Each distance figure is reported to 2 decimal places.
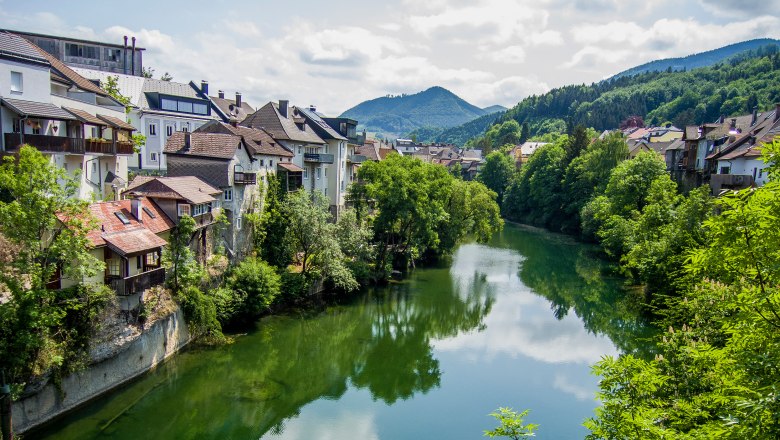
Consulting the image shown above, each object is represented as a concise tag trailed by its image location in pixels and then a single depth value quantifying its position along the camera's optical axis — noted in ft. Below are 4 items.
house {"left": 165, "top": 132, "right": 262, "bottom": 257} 105.50
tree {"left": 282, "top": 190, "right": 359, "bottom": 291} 112.57
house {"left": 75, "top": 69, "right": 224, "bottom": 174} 141.59
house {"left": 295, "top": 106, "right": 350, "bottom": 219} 152.66
